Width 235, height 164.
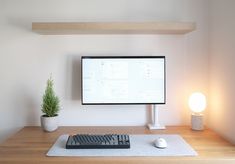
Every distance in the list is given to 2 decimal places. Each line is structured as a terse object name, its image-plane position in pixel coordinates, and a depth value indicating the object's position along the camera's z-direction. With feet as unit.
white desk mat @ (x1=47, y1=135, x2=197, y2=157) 4.11
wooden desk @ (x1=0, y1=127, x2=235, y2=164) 3.91
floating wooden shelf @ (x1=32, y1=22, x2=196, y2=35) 5.19
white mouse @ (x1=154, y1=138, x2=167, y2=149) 4.40
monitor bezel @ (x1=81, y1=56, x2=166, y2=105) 5.65
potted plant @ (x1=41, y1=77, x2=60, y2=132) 5.51
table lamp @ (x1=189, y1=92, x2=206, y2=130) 5.70
